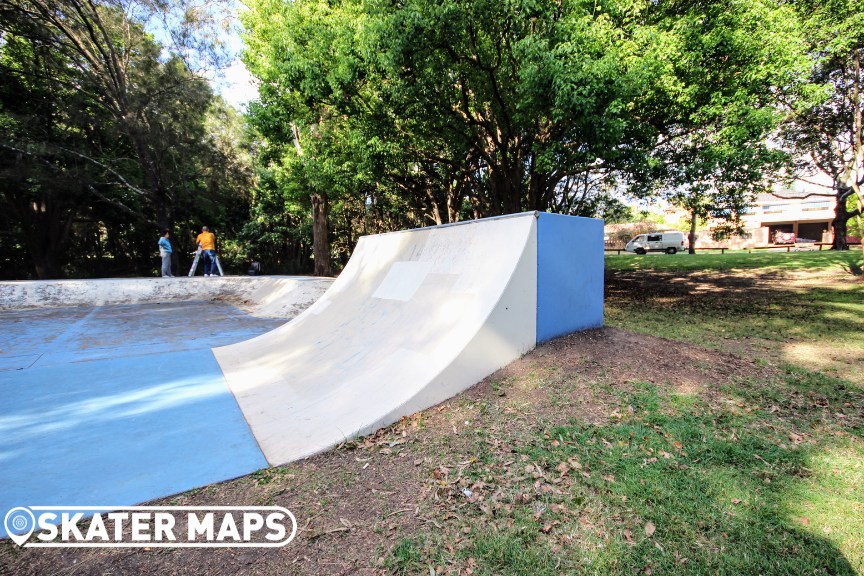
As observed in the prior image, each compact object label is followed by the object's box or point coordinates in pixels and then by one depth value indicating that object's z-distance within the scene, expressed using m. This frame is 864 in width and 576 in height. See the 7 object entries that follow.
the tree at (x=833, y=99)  9.07
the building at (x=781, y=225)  45.31
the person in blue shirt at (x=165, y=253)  13.81
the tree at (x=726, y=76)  6.88
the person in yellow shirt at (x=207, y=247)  13.66
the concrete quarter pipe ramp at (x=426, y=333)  3.50
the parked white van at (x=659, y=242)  36.25
